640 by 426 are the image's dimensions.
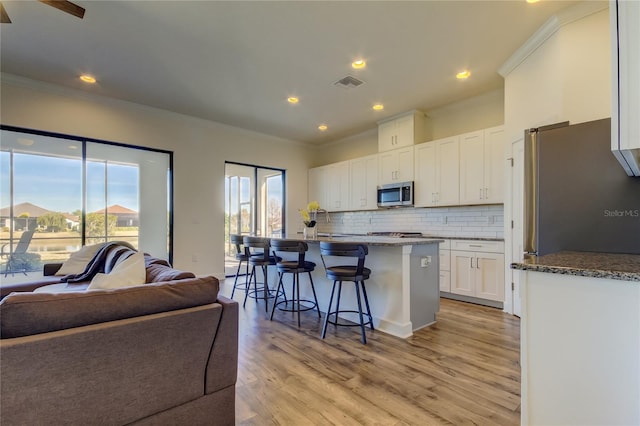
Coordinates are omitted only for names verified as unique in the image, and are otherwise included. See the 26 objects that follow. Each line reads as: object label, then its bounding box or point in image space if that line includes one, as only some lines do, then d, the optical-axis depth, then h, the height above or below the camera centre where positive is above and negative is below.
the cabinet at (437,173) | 4.57 +0.66
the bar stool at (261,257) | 3.62 -0.55
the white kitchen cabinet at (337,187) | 6.43 +0.63
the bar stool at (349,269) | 2.73 -0.52
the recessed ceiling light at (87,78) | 3.90 +1.82
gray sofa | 1.11 -0.60
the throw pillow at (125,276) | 1.67 -0.35
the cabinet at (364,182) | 5.83 +0.66
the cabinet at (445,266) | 4.45 -0.78
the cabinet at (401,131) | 5.16 +1.51
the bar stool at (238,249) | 4.12 -0.47
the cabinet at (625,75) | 0.96 +0.46
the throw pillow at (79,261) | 3.33 -0.51
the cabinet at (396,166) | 5.19 +0.89
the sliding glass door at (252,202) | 6.42 +0.30
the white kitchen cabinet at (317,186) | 6.97 +0.71
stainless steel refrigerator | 1.66 +0.11
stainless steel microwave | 5.12 +0.36
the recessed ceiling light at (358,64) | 3.55 +1.82
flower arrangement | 3.96 -0.02
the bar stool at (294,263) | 3.20 -0.55
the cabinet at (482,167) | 4.06 +0.68
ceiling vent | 3.97 +1.81
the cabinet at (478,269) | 3.93 -0.75
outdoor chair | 4.06 -0.49
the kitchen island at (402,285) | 2.91 -0.72
